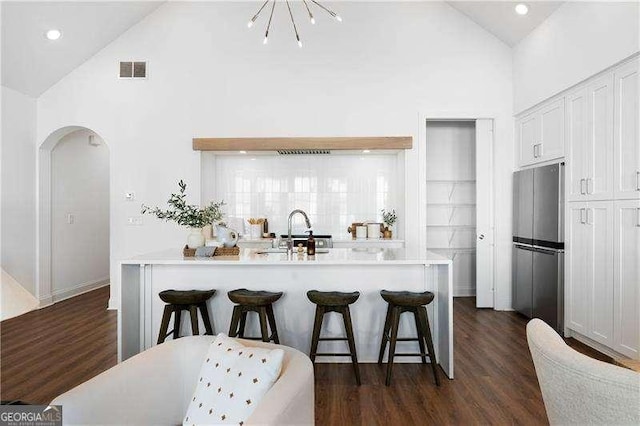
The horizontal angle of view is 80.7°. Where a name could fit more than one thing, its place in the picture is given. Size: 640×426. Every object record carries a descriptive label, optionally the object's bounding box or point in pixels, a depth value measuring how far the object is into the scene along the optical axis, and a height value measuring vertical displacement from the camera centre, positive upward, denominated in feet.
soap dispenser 10.39 -0.96
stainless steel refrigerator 12.50 -1.14
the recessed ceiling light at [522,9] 13.57 +7.40
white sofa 3.82 -2.02
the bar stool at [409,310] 8.83 -2.44
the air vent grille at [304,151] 16.29 +2.67
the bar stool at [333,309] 8.96 -2.37
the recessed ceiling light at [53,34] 14.23 +6.74
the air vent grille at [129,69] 16.25 +6.14
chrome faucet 10.66 -0.95
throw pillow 4.07 -1.94
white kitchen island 10.07 -2.07
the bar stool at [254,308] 8.98 -2.38
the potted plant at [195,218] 10.23 -0.18
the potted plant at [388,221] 16.59 -0.42
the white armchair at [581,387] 2.55 -1.28
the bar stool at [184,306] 9.27 -2.42
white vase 10.43 -0.76
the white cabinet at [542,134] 12.80 +2.88
